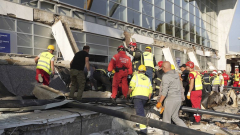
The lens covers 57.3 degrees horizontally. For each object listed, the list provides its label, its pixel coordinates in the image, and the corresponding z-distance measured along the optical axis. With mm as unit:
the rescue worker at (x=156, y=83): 8055
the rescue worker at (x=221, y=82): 13093
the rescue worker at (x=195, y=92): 7264
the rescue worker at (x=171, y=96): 5152
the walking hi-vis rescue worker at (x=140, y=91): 5488
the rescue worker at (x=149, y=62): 7258
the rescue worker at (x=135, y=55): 7184
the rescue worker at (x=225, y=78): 16528
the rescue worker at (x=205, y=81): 9642
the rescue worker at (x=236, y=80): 18328
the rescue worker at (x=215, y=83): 12375
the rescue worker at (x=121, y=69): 6555
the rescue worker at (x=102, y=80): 8008
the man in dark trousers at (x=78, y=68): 6254
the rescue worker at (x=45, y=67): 6496
